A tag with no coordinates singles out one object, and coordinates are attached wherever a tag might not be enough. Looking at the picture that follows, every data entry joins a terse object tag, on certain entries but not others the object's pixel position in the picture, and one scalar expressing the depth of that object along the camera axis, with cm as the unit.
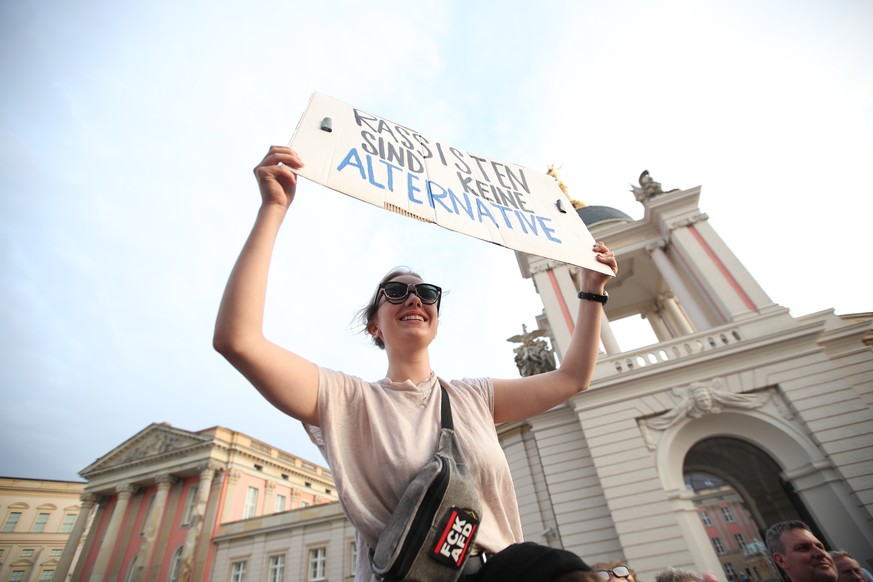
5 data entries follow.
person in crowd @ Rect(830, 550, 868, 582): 373
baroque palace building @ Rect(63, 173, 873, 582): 834
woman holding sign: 108
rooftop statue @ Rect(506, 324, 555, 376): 1340
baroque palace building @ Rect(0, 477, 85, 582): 3478
